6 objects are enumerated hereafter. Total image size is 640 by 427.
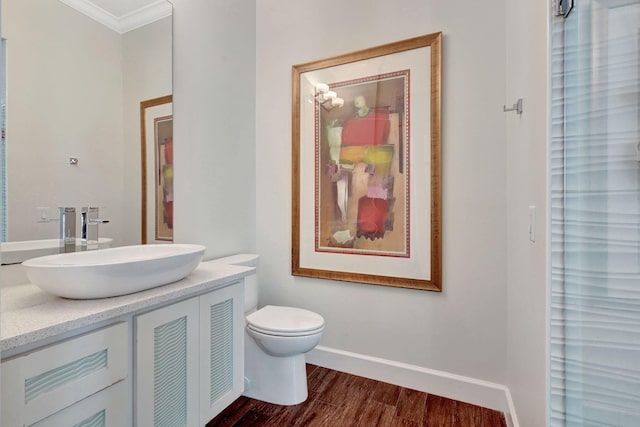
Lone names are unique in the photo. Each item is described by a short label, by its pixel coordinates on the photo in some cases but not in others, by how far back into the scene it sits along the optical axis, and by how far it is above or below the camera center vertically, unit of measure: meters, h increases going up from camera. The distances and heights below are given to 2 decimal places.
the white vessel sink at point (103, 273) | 0.95 -0.21
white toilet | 1.68 -0.79
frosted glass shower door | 0.65 -0.01
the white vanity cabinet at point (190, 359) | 1.10 -0.60
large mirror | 1.18 +0.46
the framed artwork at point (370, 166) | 1.88 +0.29
